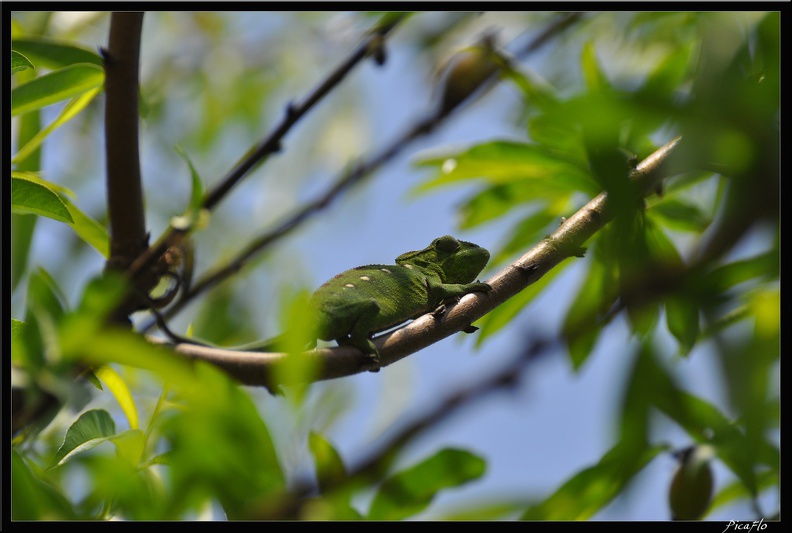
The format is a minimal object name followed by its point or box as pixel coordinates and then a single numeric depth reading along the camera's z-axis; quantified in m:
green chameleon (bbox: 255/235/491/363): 3.06
